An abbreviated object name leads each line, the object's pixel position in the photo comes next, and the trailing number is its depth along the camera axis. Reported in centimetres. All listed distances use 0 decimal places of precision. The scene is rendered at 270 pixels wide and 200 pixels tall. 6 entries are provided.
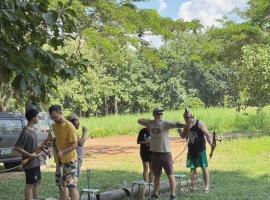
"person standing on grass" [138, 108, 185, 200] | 862
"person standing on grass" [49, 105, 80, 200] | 727
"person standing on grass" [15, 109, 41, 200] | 773
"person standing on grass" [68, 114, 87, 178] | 850
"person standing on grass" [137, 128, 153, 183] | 931
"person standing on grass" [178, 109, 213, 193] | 972
